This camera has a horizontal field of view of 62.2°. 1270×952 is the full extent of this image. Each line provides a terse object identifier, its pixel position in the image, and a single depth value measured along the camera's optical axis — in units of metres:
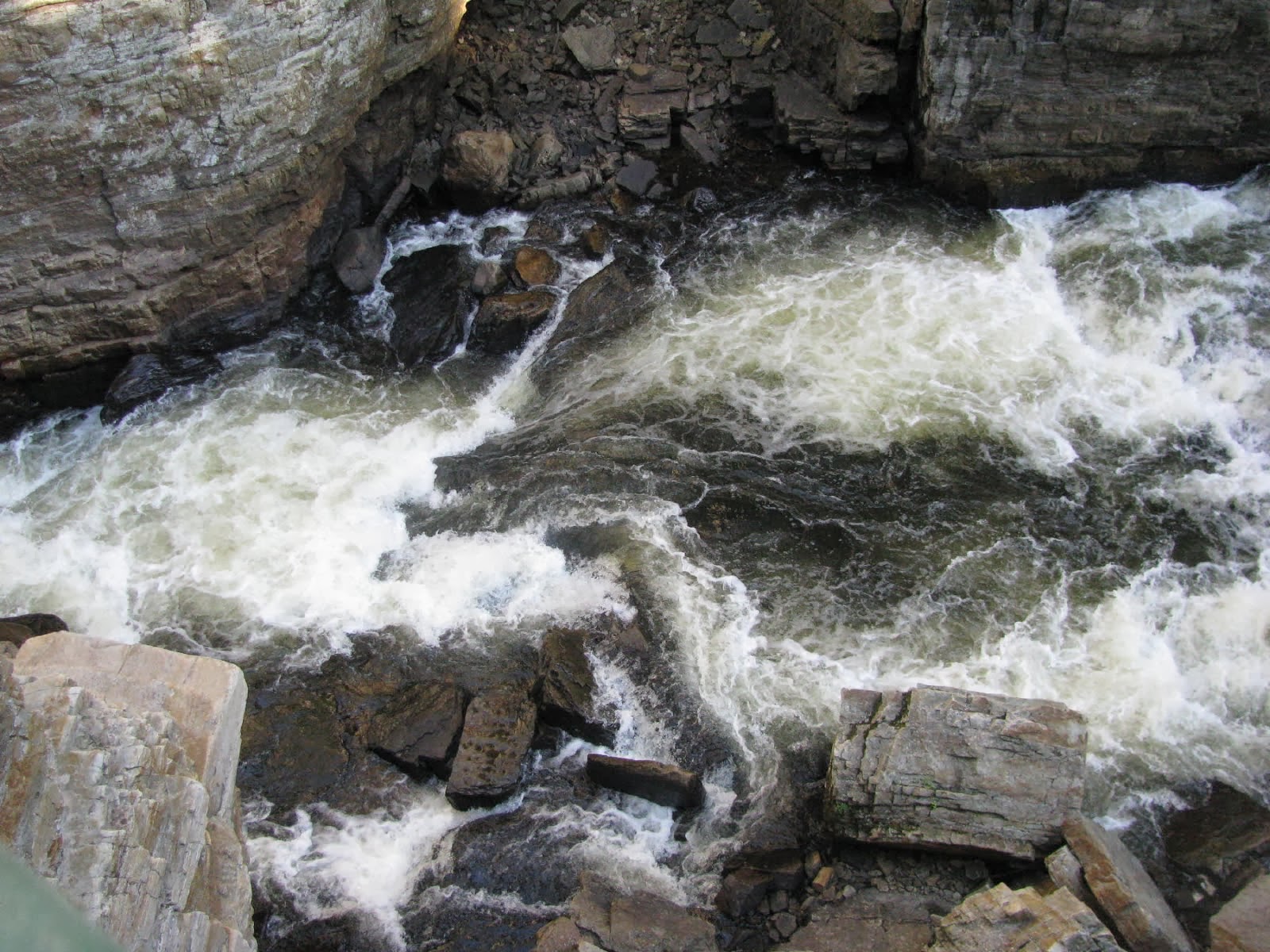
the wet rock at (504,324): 12.66
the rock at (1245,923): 7.03
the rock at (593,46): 15.30
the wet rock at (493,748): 8.54
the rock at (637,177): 14.52
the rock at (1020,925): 6.79
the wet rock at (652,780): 8.34
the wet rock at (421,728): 8.80
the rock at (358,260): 13.24
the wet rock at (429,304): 12.65
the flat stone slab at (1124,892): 7.00
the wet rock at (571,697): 8.94
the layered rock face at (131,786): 5.57
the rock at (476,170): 14.16
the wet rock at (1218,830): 7.82
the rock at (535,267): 13.27
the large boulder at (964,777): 7.78
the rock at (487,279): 13.05
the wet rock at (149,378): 11.83
